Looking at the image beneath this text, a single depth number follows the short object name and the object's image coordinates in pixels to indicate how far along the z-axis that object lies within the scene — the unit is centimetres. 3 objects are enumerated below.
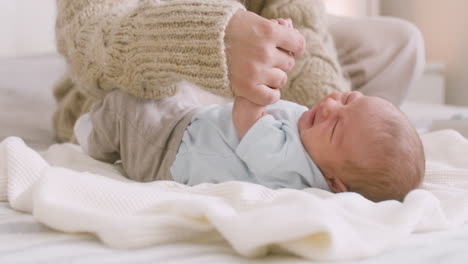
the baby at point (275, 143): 70
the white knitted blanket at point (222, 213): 44
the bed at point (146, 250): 45
